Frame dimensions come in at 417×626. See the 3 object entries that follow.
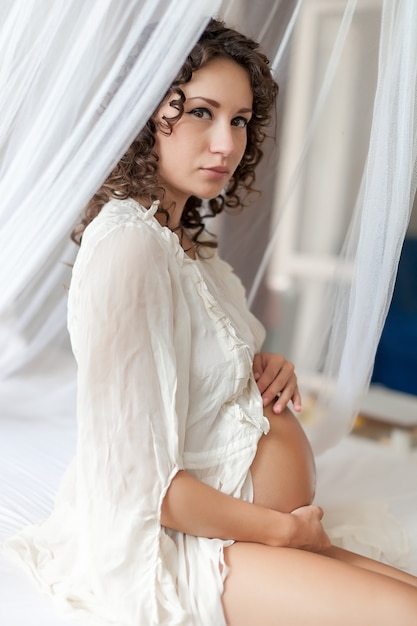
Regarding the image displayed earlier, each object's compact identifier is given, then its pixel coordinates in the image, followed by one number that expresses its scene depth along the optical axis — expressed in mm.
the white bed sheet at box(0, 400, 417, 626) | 1272
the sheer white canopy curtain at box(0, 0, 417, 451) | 1189
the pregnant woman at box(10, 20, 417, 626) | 1089
